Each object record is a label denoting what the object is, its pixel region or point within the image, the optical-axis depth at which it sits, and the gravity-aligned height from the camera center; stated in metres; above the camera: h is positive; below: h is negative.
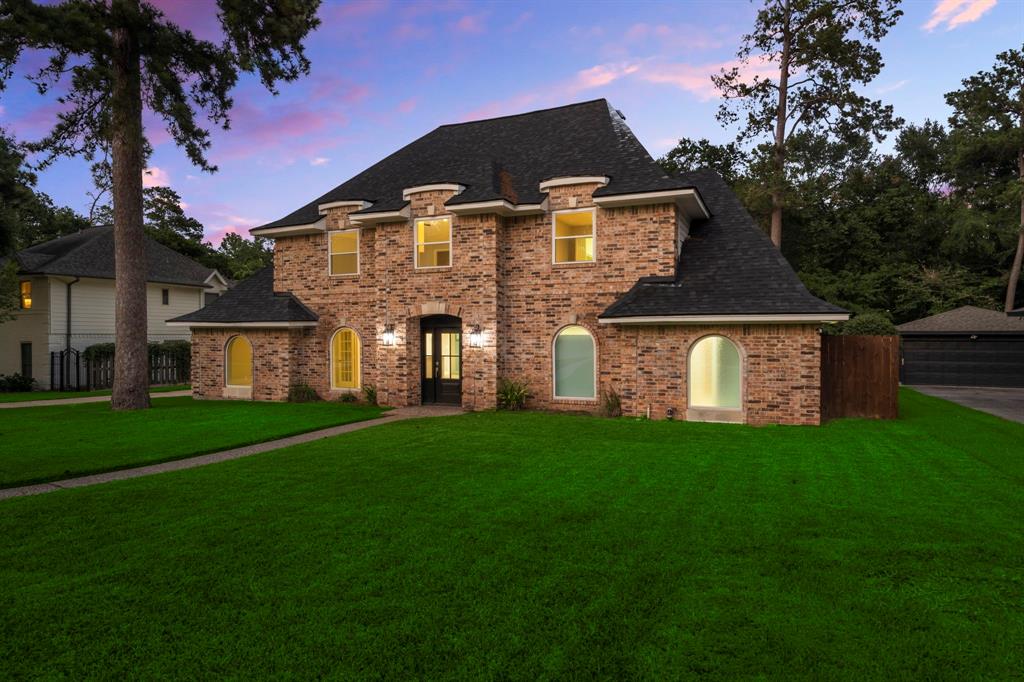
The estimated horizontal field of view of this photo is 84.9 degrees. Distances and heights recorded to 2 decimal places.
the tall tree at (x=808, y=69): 26.12 +13.21
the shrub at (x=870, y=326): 20.33 +0.42
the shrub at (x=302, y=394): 17.81 -1.87
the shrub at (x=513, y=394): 15.20 -1.58
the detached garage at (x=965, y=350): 22.66 -0.50
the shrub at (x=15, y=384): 23.81 -2.10
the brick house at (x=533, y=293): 13.13 +1.18
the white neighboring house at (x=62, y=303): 24.20 +1.44
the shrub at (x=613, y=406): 14.09 -1.75
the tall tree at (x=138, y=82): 14.45 +6.86
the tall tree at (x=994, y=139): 30.42 +10.99
